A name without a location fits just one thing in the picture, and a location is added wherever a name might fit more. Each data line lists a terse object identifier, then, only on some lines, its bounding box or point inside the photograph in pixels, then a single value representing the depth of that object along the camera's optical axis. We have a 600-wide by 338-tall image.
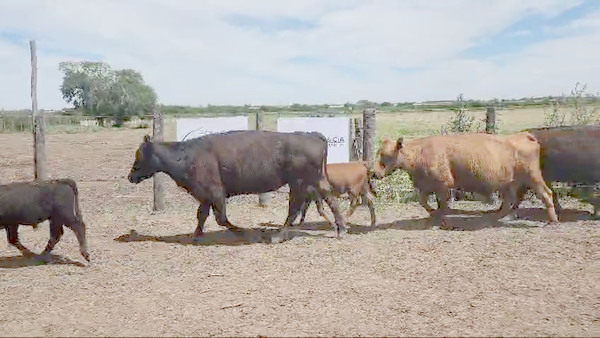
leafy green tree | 55.69
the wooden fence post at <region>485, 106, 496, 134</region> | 11.89
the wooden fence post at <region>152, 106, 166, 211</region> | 11.39
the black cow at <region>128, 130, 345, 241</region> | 8.80
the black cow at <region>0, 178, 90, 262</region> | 7.31
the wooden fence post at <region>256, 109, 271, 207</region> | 12.05
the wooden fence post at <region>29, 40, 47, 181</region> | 10.48
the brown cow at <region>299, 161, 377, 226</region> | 9.56
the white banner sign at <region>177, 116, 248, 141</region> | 11.50
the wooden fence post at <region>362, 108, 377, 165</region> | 11.86
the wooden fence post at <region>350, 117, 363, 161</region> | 12.42
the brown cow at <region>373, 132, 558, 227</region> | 9.24
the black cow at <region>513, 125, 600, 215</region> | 9.51
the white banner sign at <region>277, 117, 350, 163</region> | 12.09
